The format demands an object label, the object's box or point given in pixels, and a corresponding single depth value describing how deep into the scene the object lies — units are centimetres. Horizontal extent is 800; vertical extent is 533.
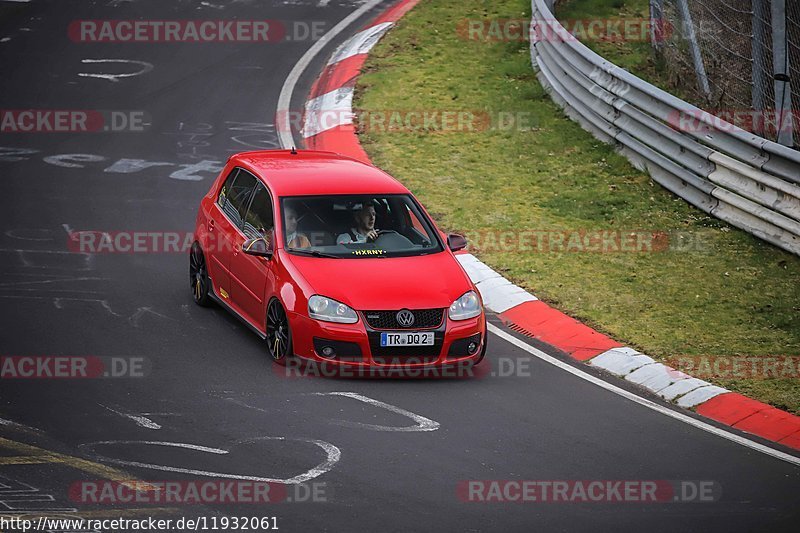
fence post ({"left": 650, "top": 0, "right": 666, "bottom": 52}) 2019
